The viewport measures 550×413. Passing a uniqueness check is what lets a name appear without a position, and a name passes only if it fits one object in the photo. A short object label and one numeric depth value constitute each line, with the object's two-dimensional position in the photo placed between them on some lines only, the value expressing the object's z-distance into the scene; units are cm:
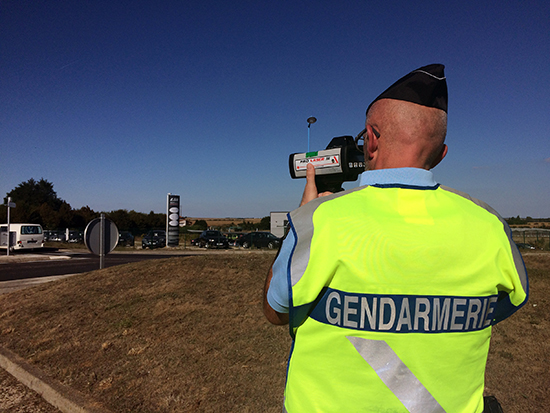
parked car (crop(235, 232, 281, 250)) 2889
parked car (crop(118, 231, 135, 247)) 3575
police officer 109
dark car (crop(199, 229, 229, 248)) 3098
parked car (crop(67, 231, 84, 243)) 3922
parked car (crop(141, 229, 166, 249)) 3241
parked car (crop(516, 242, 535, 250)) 2379
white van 2512
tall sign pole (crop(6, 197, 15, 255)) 2216
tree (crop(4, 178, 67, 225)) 4272
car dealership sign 3184
